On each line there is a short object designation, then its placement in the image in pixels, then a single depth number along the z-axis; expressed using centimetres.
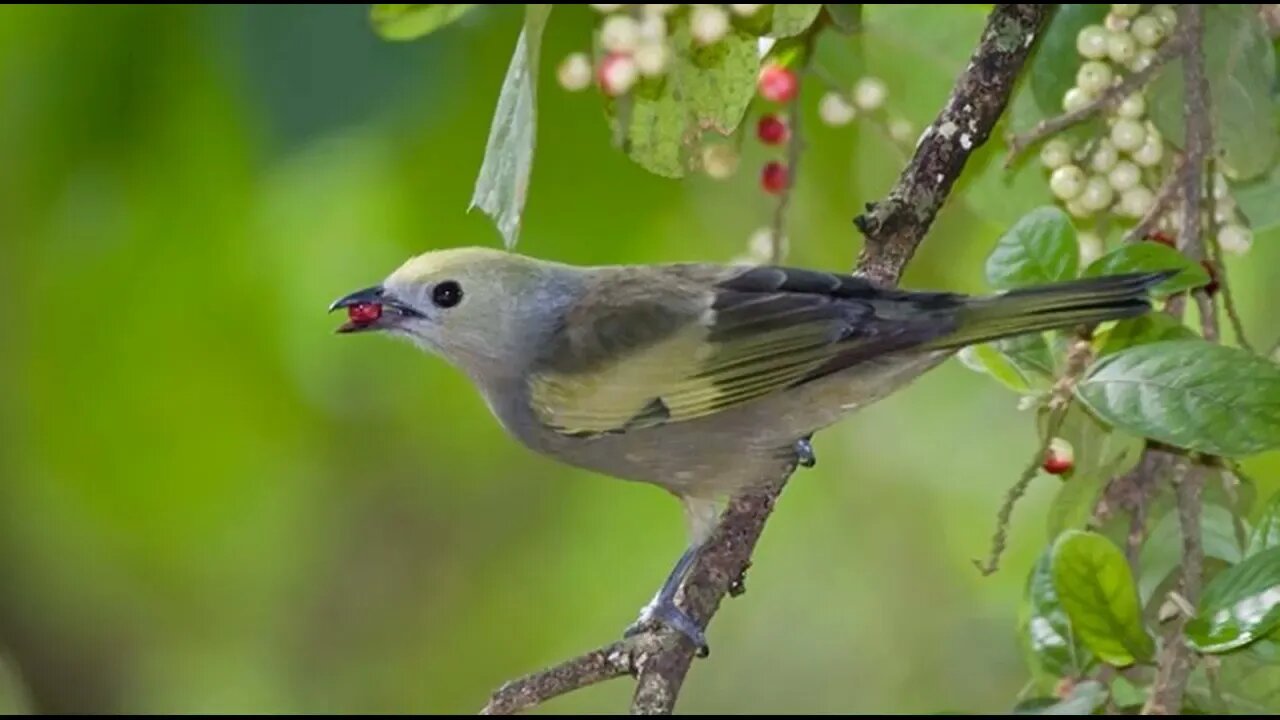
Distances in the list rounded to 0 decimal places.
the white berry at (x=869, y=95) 729
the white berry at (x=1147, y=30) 657
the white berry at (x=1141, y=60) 658
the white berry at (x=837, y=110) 738
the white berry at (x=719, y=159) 695
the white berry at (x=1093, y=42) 654
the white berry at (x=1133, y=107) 645
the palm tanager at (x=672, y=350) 677
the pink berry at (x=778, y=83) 720
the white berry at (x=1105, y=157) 658
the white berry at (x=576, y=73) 653
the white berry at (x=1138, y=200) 655
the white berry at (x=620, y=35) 609
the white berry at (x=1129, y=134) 648
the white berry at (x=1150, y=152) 654
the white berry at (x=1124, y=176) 657
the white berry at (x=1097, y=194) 660
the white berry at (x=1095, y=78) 649
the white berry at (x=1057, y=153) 676
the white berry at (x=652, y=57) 610
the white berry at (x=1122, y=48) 653
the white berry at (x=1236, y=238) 641
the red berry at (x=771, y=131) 752
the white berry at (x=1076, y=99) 652
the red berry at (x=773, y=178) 753
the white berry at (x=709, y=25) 602
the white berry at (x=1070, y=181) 664
